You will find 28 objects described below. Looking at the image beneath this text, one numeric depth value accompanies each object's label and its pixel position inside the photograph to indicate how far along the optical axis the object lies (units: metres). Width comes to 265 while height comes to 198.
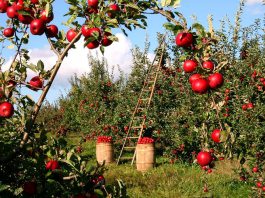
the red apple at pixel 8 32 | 2.48
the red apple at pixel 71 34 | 2.26
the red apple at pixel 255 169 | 5.87
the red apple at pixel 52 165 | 2.16
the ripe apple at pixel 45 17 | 2.14
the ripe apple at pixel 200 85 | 1.81
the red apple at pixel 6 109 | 2.01
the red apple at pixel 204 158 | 2.23
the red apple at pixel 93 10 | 2.14
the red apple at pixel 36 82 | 2.10
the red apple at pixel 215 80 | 1.79
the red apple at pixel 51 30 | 2.23
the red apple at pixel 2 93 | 2.06
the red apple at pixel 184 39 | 1.82
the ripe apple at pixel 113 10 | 2.06
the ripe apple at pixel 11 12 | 2.23
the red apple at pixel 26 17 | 2.20
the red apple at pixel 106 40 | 2.09
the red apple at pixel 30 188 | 2.08
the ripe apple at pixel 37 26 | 2.12
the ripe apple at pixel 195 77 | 1.84
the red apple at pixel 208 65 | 1.85
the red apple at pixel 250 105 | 6.72
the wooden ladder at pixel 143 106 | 11.07
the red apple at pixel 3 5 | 2.29
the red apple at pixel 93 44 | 2.13
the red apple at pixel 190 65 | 1.86
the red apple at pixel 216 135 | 1.97
